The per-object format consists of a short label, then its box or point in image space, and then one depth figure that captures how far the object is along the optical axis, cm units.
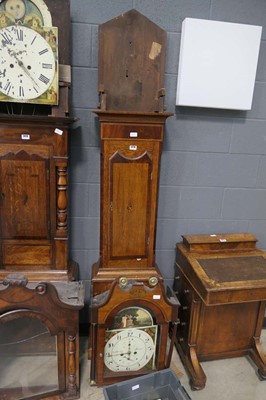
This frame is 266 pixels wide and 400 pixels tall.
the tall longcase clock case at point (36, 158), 139
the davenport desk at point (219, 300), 160
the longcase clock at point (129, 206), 149
